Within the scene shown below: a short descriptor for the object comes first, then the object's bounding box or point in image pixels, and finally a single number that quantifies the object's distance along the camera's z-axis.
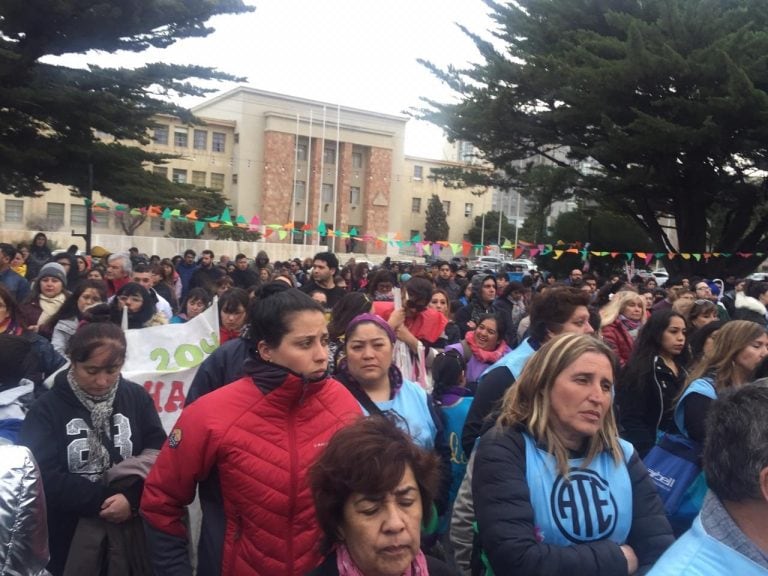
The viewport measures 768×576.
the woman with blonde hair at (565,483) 2.19
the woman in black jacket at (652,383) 4.18
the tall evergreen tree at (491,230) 73.62
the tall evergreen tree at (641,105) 18.28
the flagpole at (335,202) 64.75
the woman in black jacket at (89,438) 2.79
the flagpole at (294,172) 60.06
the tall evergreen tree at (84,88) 13.35
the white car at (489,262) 42.33
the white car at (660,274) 35.40
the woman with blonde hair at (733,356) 3.77
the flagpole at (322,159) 58.93
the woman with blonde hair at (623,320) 6.11
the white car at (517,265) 36.71
